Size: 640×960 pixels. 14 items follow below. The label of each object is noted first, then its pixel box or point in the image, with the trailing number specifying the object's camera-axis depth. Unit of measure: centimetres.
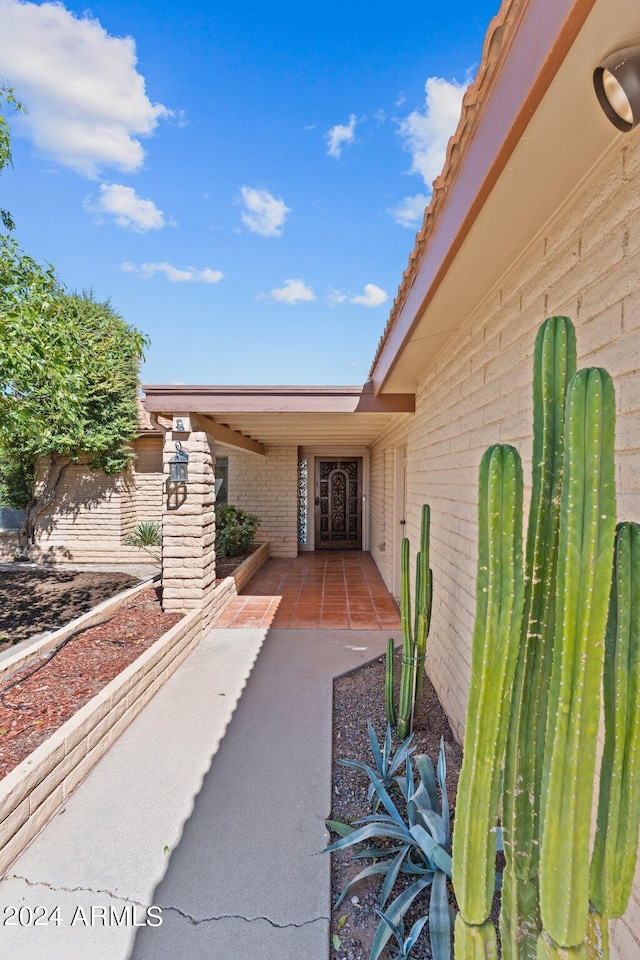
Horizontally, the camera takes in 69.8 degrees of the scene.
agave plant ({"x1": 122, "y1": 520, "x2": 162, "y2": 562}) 997
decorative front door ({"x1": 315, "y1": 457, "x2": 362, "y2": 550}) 1155
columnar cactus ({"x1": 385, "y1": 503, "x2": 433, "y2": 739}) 299
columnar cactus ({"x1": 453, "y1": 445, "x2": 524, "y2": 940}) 116
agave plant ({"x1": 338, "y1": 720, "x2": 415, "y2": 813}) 259
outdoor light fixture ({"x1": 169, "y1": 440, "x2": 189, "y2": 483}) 516
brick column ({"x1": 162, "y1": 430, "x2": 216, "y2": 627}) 527
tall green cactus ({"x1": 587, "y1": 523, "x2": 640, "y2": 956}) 105
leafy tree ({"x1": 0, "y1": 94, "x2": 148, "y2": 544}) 415
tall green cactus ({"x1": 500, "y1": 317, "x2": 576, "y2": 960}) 121
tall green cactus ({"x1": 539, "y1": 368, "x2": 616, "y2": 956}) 99
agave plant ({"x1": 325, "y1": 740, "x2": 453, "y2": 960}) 172
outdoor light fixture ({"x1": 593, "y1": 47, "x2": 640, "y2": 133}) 107
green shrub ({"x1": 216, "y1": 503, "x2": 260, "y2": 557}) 841
